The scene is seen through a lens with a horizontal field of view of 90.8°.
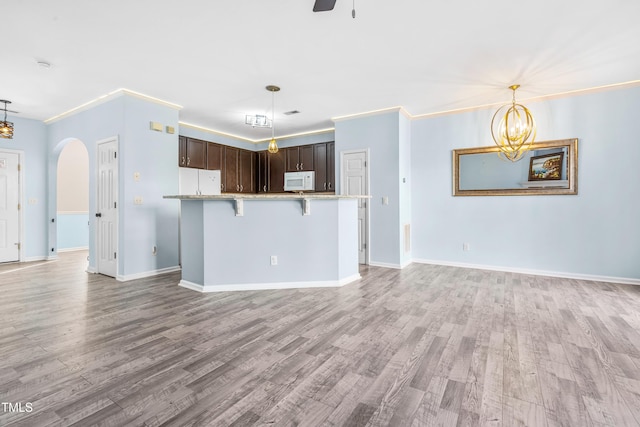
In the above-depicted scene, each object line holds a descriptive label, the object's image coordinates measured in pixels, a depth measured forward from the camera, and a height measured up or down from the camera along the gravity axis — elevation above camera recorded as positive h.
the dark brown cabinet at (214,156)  6.33 +1.11
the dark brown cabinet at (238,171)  6.70 +0.86
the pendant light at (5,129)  4.70 +1.22
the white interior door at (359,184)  5.55 +0.47
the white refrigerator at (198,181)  5.65 +0.54
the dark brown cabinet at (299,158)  6.62 +1.11
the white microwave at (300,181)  6.54 +0.61
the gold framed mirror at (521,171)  4.51 +0.59
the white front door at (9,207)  5.57 +0.06
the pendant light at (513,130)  4.43 +1.17
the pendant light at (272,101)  4.24 +1.65
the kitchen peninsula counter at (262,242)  3.85 -0.40
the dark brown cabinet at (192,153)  5.82 +1.09
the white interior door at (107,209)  4.57 +0.01
